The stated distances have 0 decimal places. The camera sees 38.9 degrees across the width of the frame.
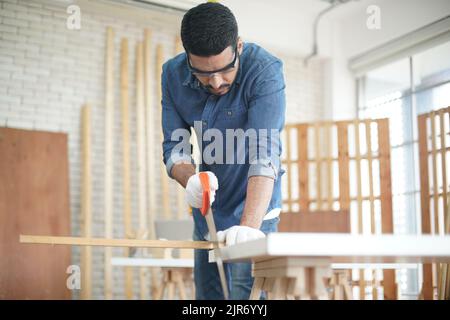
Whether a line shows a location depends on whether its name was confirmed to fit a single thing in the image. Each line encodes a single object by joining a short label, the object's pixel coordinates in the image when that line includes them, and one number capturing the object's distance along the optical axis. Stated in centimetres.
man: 210
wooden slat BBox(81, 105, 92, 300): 624
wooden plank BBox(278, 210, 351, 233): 601
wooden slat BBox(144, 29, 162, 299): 660
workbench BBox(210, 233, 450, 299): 144
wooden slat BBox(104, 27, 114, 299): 638
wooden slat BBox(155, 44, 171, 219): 670
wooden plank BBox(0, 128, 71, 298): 573
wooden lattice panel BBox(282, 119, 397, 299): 615
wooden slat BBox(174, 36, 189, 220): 685
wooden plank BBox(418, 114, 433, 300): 603
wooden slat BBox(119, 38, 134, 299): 648
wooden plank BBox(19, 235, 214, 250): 176
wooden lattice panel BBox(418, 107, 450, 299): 573
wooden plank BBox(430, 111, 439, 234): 585
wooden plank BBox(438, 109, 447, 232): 567
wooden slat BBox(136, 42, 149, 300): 657
